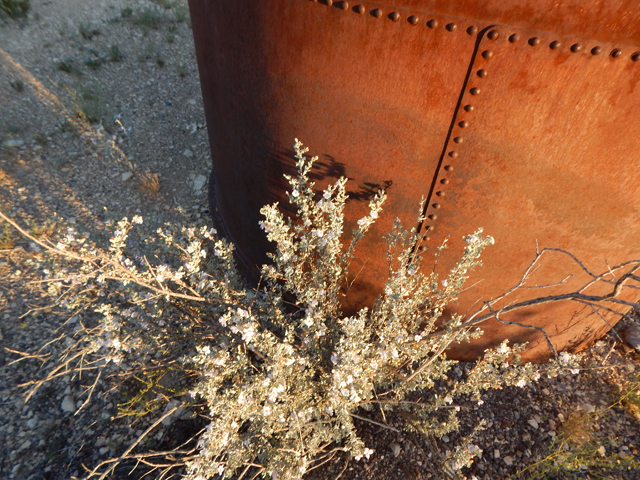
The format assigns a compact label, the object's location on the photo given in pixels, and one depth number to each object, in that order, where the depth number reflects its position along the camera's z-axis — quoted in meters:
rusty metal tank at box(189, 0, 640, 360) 1.20
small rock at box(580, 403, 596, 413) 2.41
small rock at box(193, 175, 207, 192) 4.05
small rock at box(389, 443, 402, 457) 2.19
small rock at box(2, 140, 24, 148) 4.17
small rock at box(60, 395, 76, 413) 2.47
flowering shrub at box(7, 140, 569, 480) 1.67
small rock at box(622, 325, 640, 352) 2.76
